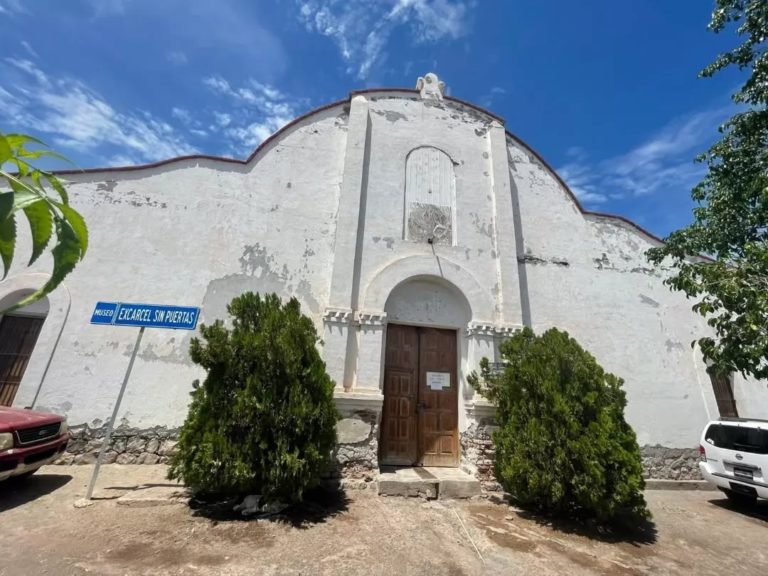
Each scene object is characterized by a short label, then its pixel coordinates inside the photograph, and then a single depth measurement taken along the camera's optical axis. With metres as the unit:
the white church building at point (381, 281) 6.89
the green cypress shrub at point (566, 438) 5.18
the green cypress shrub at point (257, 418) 4.80
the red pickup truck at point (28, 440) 4.82
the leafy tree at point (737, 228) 6.41
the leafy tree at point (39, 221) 0.97
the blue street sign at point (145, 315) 5.60
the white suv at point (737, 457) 6.67
